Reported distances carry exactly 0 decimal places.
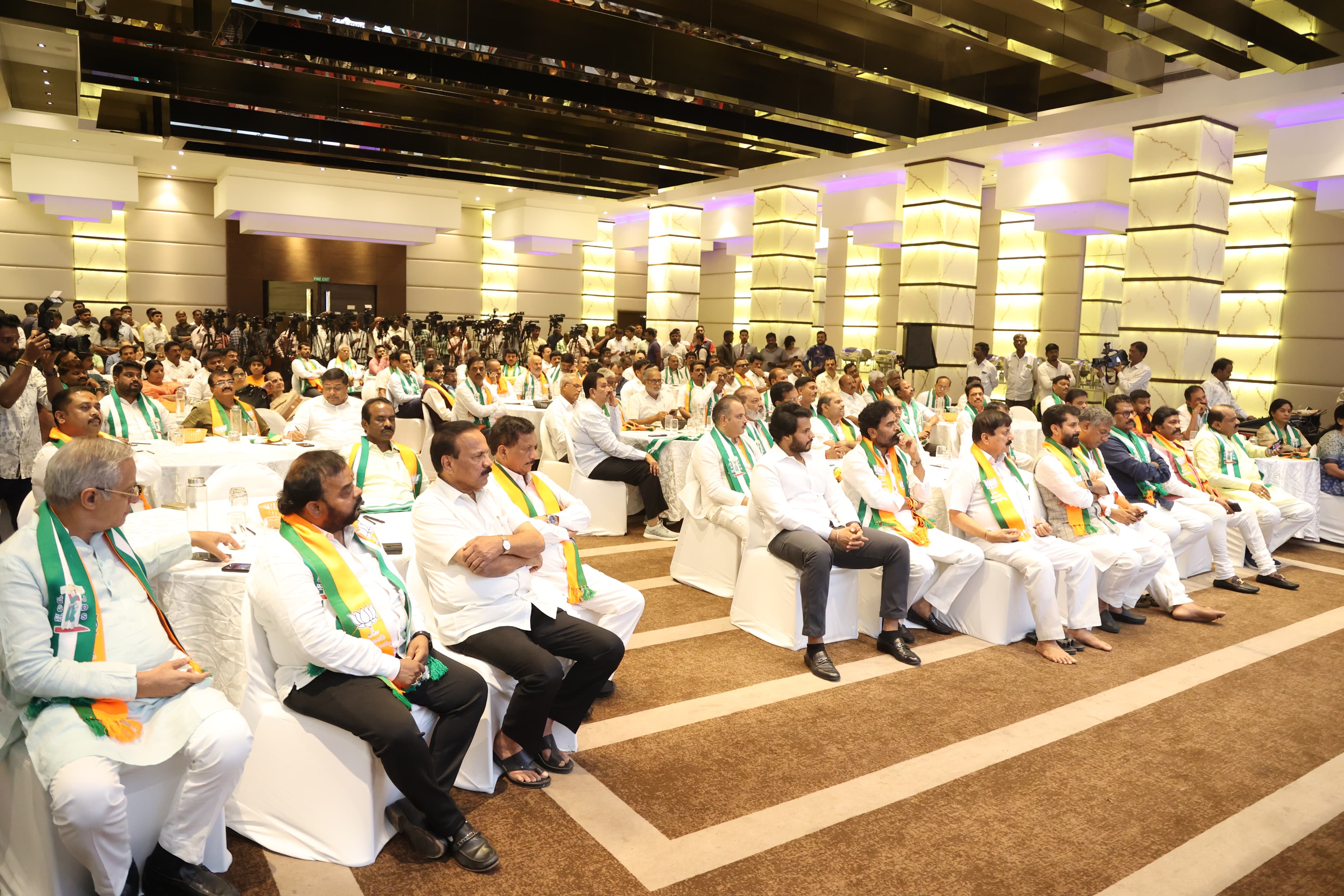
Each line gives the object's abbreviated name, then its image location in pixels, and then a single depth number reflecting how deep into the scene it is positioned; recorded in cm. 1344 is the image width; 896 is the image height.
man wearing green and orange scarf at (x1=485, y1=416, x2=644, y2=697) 335
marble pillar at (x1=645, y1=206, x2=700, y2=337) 1697
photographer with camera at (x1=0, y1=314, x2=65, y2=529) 450
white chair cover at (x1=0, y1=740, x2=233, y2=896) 205
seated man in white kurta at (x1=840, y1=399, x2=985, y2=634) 450
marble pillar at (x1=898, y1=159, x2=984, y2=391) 1259
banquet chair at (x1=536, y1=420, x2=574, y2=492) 688
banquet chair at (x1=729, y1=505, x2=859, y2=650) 433
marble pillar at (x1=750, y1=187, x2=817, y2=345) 1488
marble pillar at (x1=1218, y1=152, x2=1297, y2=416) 1153
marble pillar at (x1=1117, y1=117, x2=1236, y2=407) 988
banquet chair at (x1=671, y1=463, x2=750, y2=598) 519
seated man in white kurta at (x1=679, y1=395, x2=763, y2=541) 497
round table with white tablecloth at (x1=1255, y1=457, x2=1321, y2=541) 686
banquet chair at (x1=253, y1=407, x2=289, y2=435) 684
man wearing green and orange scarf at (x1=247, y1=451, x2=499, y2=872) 236
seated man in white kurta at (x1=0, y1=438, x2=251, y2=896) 200
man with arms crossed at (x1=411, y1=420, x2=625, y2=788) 286
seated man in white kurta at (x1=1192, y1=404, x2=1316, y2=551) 636
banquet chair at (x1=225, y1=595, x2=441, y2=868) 243
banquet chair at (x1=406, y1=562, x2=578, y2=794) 285
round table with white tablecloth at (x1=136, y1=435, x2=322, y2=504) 460
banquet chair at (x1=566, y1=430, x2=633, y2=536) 662
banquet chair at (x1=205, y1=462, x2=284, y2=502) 373
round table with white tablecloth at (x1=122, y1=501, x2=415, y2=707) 286
